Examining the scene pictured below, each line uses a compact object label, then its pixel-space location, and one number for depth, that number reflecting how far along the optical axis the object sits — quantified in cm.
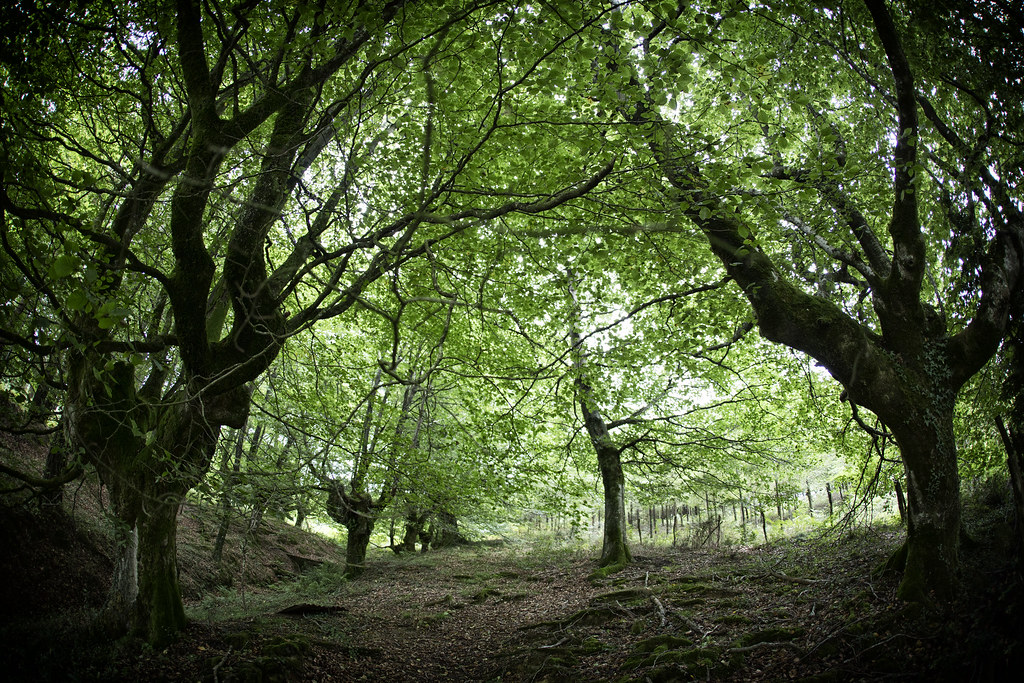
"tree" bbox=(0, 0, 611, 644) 428
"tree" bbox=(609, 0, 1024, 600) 480
